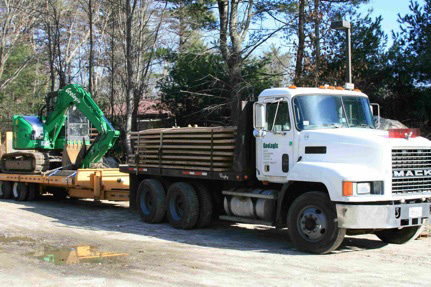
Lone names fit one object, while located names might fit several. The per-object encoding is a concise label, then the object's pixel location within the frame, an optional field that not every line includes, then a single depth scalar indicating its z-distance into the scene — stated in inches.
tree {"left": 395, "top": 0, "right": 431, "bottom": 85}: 793.6
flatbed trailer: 627.2
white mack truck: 362.6
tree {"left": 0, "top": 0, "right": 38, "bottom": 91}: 1373.0
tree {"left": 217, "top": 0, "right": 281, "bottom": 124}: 881.5
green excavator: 716.0
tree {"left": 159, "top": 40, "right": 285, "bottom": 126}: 919.0
